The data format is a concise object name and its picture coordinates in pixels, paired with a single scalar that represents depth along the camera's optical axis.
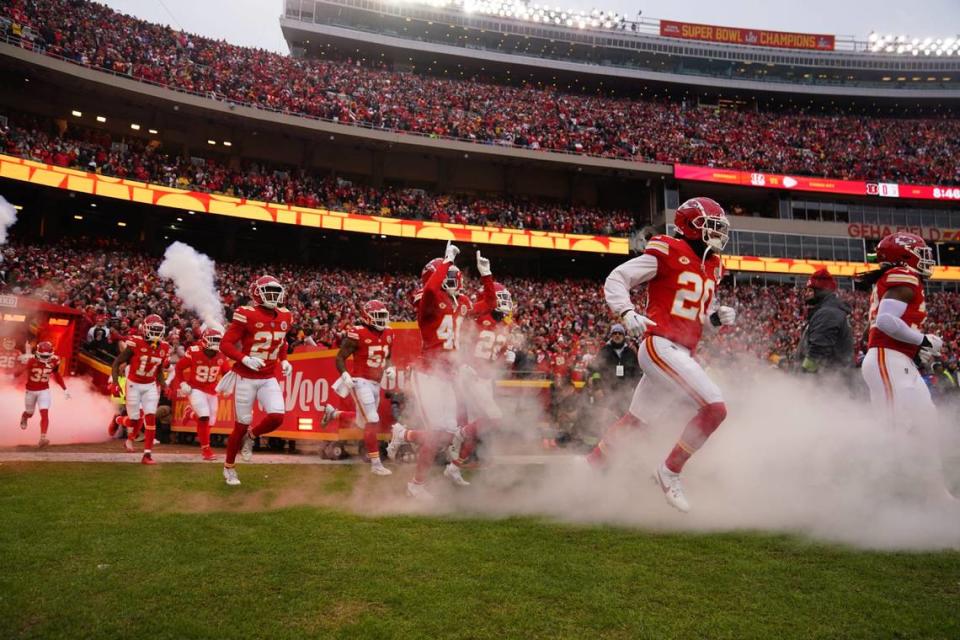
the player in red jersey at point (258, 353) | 7.87
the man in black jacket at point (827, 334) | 7.41
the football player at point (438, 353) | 7.04
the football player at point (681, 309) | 5.21
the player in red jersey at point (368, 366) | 9.23
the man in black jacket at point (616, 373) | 10.70
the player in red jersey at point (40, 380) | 12.05
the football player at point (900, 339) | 5.78
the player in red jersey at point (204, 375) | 10.70
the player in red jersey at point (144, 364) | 10.72
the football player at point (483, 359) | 7.98
